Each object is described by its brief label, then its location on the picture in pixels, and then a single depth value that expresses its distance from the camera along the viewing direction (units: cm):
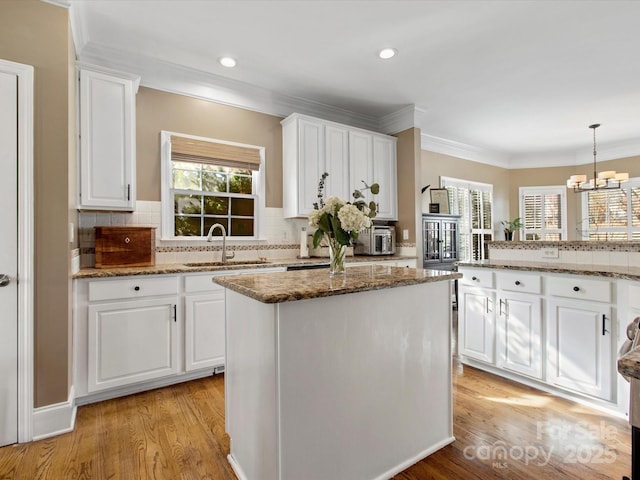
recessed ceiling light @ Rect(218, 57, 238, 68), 313
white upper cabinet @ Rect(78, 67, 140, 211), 259
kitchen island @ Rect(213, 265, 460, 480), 137
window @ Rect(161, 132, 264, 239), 331
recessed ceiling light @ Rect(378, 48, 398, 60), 301
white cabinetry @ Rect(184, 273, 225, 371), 276
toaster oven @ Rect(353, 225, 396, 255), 420
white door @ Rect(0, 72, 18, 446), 197
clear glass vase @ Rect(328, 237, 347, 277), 191
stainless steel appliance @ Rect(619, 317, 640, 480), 71
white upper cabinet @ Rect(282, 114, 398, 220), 379
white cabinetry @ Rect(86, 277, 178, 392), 241
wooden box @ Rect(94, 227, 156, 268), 271
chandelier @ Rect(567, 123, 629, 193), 454
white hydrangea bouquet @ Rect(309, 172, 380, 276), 176
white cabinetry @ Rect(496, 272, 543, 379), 261
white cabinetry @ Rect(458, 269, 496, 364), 291
